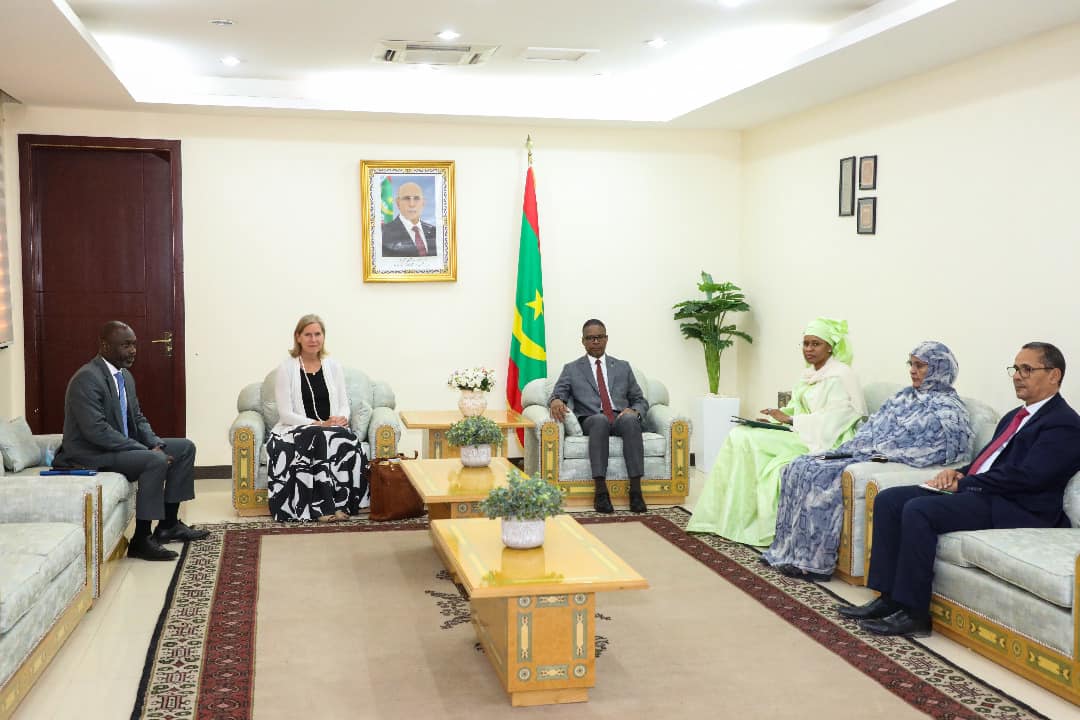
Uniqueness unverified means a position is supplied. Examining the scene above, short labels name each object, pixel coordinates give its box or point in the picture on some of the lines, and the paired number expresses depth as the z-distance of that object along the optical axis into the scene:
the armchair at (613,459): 7.40
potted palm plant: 8.84
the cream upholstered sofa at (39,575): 3.72
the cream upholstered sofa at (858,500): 5.41
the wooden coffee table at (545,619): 3.89
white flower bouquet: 7.27
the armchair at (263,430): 7.03
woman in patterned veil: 5.49
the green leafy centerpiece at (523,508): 4.29
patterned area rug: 3.92
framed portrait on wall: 8.66
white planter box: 8.84
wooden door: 8.11
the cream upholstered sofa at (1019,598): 3.94
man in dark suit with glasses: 4.61
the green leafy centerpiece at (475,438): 6.16
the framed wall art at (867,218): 7.25
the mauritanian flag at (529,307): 8.70
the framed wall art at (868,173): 7.24
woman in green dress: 6.23
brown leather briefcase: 6.92
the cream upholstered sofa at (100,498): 4.93
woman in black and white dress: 6.98
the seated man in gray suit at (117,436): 5.86
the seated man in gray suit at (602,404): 7.32
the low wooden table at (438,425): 7.33
